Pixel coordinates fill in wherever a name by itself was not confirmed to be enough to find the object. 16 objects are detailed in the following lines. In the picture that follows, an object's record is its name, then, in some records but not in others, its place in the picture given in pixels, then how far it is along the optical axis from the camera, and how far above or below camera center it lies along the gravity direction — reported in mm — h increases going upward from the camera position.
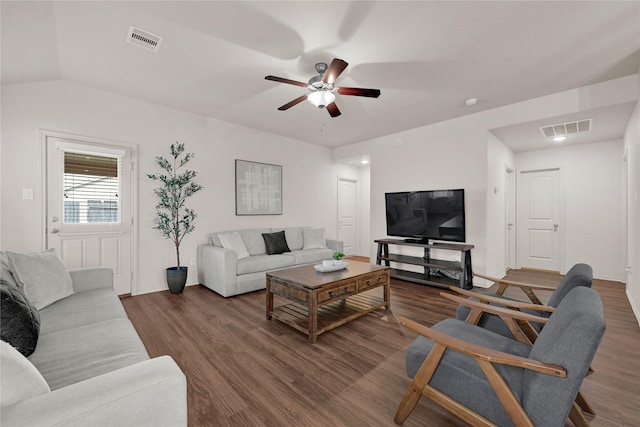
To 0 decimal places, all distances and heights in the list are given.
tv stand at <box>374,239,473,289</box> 4043 -805
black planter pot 3828 -920
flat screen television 4293 -31
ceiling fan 2508 +1230
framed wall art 4922 +473
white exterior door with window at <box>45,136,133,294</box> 3311 +104
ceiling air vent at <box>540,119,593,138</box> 3818 +1250
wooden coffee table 2515 -793
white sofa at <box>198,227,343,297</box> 3736 -692
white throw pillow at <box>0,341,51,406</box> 793 -507
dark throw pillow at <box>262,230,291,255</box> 4664 -511
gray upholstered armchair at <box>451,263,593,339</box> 1729 -612
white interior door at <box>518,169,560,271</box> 5270 -138
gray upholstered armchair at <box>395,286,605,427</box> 1083 -761
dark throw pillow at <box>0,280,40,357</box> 1241 -512
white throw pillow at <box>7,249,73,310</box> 1935 -478
